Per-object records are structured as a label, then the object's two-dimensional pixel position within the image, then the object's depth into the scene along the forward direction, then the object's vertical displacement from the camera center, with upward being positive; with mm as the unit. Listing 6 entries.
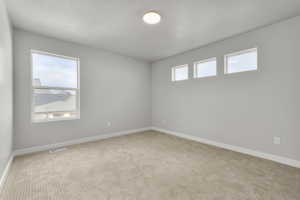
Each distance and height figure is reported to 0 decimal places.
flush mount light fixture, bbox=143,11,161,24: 2235 +1443
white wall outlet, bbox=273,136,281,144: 2479 -782
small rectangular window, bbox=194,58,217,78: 3488 +865
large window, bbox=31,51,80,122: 2994 +306
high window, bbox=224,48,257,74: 2836 +860
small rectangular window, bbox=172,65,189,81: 4134 +867
